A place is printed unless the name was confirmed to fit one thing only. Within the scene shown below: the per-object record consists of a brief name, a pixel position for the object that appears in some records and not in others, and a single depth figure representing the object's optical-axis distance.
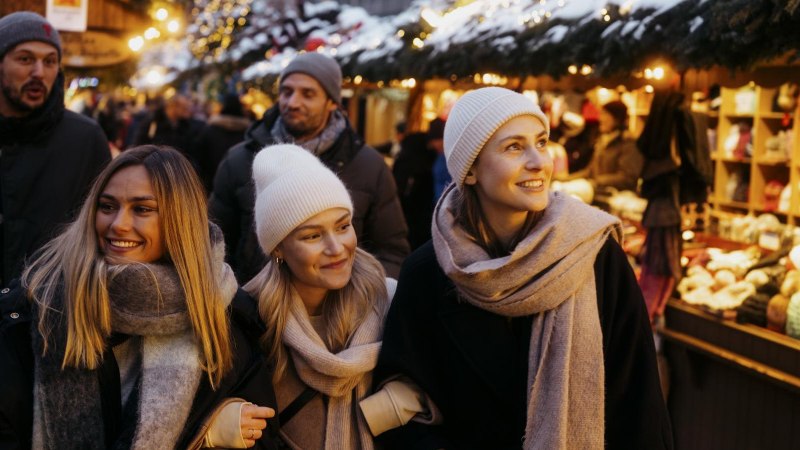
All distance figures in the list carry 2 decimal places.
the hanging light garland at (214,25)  19.62
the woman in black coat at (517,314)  2.89
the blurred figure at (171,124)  12.20
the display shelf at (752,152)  8.83
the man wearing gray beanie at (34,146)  4.48
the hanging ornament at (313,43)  13.42
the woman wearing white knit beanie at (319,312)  3.24
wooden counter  5.81
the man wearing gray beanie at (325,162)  4.93
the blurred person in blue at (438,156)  9.04
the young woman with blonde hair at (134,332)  2.75
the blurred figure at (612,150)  9.03
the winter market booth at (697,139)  5.73
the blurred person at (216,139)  8.66
